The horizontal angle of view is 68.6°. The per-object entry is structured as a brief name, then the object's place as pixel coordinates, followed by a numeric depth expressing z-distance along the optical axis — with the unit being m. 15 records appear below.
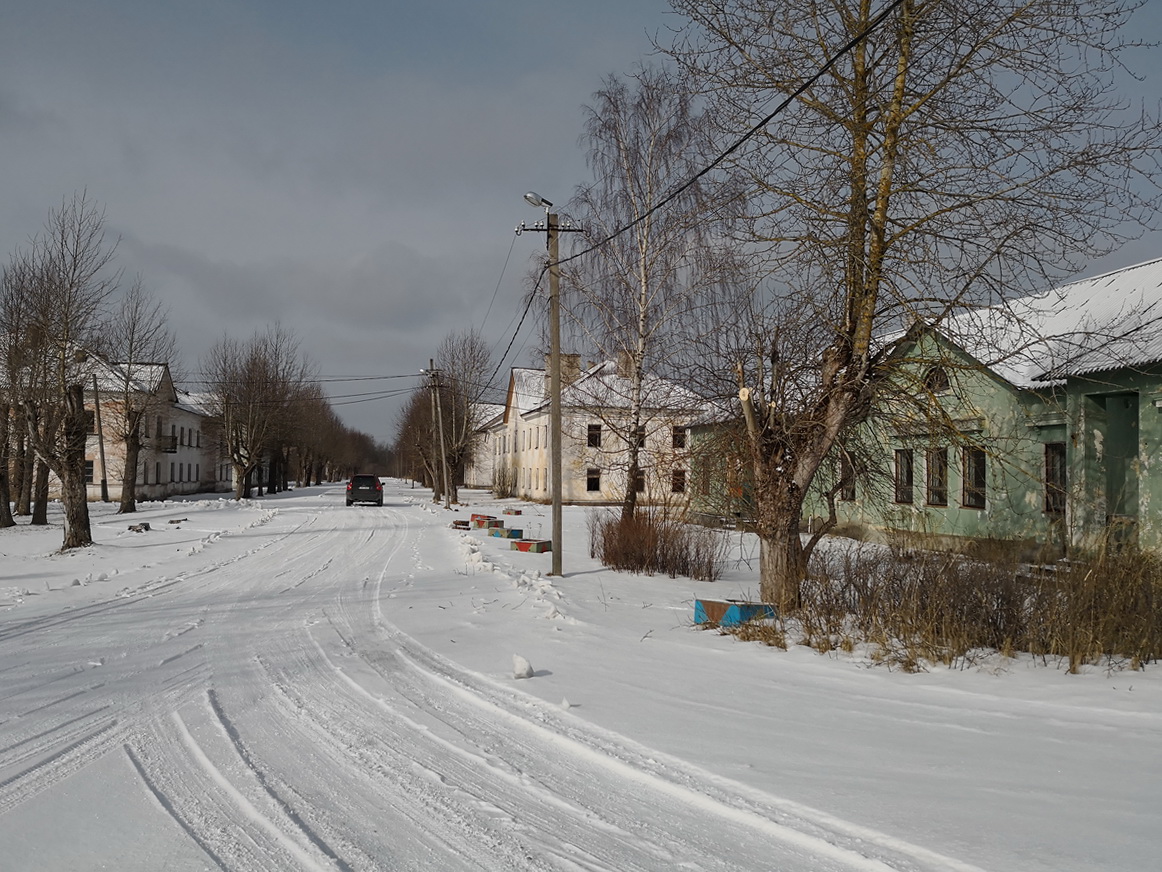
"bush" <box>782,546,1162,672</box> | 6.98
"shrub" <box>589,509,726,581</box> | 14.13
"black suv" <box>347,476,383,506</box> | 42.25
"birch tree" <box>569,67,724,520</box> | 18.95
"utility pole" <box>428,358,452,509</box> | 40.22
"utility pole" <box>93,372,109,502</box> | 34.11
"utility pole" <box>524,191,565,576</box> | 13.79
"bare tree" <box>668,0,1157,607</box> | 8.01
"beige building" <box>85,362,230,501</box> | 39.47
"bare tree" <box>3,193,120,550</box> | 19.19
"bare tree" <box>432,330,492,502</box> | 47.25
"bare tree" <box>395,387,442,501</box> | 48.41
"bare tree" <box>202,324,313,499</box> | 49.25
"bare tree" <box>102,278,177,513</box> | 33.03
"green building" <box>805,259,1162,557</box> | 8.68
